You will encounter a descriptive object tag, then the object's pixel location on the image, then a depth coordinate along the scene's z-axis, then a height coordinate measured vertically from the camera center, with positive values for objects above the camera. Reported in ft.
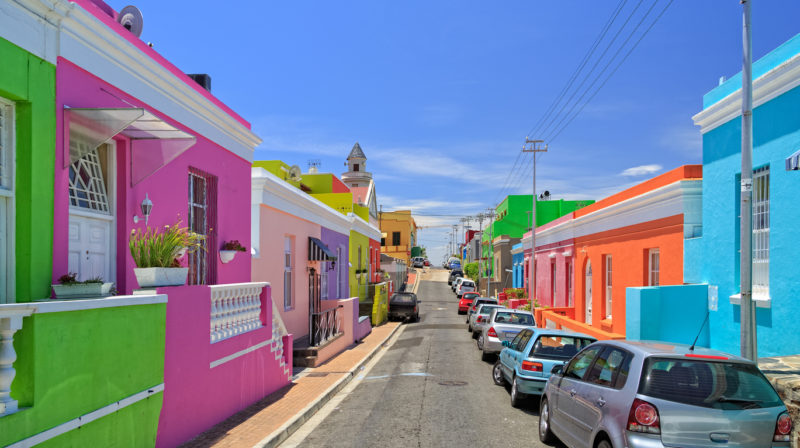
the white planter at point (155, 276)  22.02 -1.69
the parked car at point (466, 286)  159.19 -13.90
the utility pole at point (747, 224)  23.99 +0.73
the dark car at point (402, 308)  98.99 -12.68
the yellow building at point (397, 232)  261.24 +2.49
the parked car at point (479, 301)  90.81 -10.44
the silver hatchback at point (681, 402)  16.46 -5.05
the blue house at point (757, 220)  30.42 +1.29
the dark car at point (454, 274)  217.91 -15.85
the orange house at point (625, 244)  44.60 -0.41
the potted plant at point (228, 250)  35.60 -0.93
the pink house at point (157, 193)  21.15 +1.97
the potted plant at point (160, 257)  22.18 -0.92
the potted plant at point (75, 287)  19.04 -1.88
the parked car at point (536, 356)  32.55 -7.23
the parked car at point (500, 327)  51.83 -8.46
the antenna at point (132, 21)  29.58 +11.49
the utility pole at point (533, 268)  93.26 -5.17
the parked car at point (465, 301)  115.65 -13.26
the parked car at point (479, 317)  70.54 -10.35
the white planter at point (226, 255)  35.60 -1.26
